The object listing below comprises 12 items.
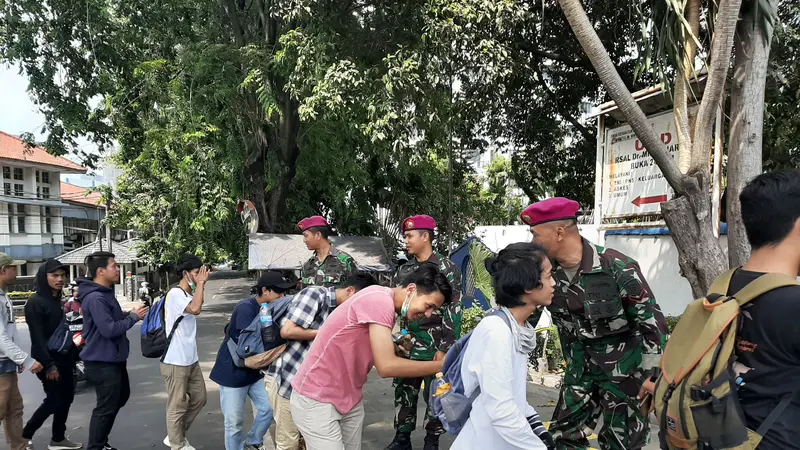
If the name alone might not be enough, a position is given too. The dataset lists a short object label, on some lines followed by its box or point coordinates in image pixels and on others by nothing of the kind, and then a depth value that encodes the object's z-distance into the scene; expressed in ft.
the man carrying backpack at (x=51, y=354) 13.85
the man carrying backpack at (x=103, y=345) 12.61
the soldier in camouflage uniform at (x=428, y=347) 13.19
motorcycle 20.49
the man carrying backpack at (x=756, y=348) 4.99
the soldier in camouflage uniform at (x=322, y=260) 16.06
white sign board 22.03
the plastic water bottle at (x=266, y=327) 11.09
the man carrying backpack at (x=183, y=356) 12.96
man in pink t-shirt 7.97
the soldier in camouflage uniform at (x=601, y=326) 8.94
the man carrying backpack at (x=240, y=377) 11.86
